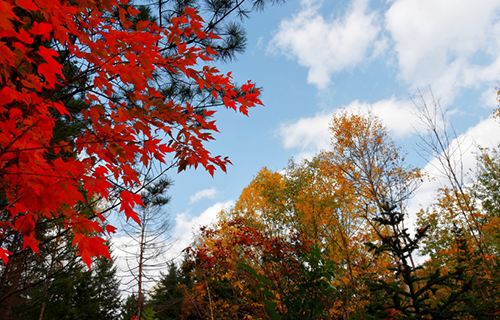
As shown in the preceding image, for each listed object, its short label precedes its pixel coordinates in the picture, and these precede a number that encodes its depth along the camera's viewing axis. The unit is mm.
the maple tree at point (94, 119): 1206
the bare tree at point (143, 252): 8328
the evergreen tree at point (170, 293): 13500
